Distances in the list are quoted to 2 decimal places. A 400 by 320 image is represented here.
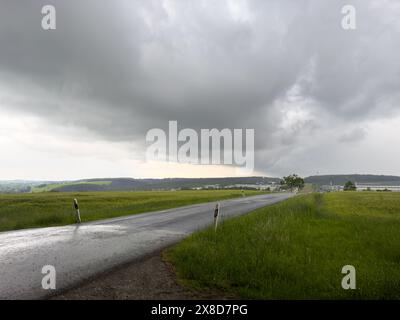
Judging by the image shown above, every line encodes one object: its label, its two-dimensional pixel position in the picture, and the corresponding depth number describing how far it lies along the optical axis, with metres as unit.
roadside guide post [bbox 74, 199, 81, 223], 14.85
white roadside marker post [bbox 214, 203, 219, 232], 11.69
